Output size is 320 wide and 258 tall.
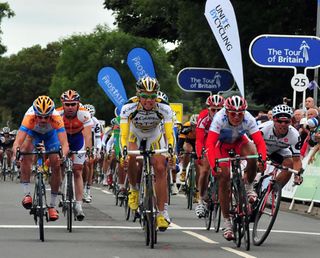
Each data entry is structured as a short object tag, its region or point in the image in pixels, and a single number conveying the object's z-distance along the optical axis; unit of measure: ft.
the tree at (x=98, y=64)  341.21
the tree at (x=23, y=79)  419.33
